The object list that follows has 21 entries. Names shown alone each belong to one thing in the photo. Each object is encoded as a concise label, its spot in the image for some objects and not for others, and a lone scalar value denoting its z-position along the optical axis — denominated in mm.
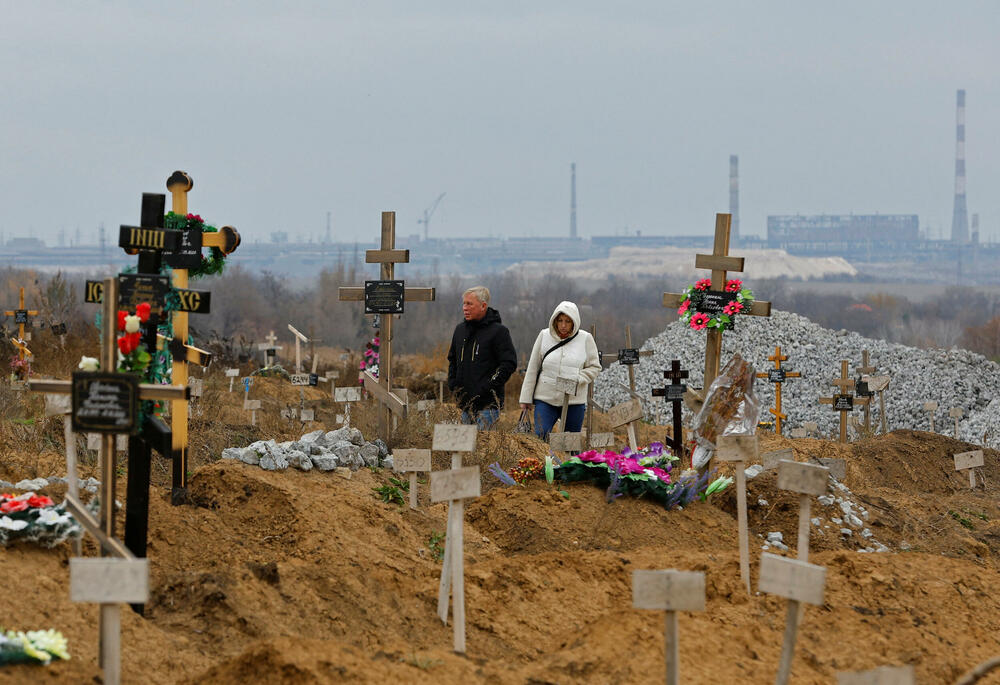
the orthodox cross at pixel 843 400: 30602
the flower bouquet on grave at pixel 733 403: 16656
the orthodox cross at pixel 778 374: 33156
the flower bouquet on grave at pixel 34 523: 10844
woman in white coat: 19875
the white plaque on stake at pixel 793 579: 8070
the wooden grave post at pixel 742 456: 12398
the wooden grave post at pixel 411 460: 15352
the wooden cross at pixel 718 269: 19703
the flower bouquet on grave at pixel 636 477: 16641
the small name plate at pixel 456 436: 11852
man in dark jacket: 20344
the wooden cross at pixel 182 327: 14109
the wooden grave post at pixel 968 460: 21750
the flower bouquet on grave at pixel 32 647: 8164
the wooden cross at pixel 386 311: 19984
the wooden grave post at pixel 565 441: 17141
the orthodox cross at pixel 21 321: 32047
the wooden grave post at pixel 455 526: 10039
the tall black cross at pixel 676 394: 20906
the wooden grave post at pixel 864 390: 32719
